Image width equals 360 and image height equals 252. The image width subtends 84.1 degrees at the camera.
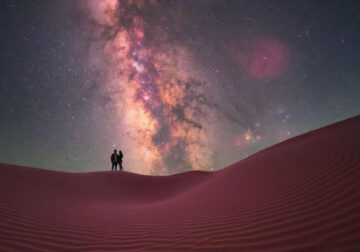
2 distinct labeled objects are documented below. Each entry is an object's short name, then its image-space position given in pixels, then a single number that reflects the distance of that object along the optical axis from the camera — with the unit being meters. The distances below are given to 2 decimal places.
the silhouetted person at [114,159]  17.67
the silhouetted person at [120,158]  17.78
